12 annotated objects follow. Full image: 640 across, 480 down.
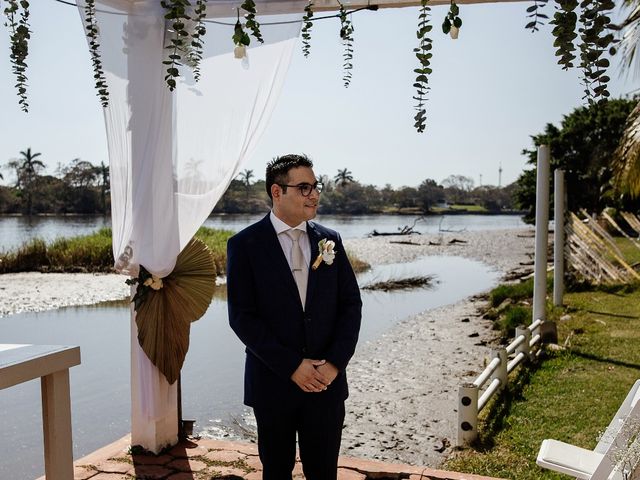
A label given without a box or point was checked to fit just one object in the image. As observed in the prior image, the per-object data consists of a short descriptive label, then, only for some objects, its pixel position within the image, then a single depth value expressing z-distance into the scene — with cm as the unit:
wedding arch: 402
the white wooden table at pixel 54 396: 245
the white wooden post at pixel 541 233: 820
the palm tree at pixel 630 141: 999
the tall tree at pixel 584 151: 2478
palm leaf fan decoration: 422
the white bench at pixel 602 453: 286
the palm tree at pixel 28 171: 4868
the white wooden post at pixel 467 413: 510
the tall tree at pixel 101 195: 4301
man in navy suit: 290
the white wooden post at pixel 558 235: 981
